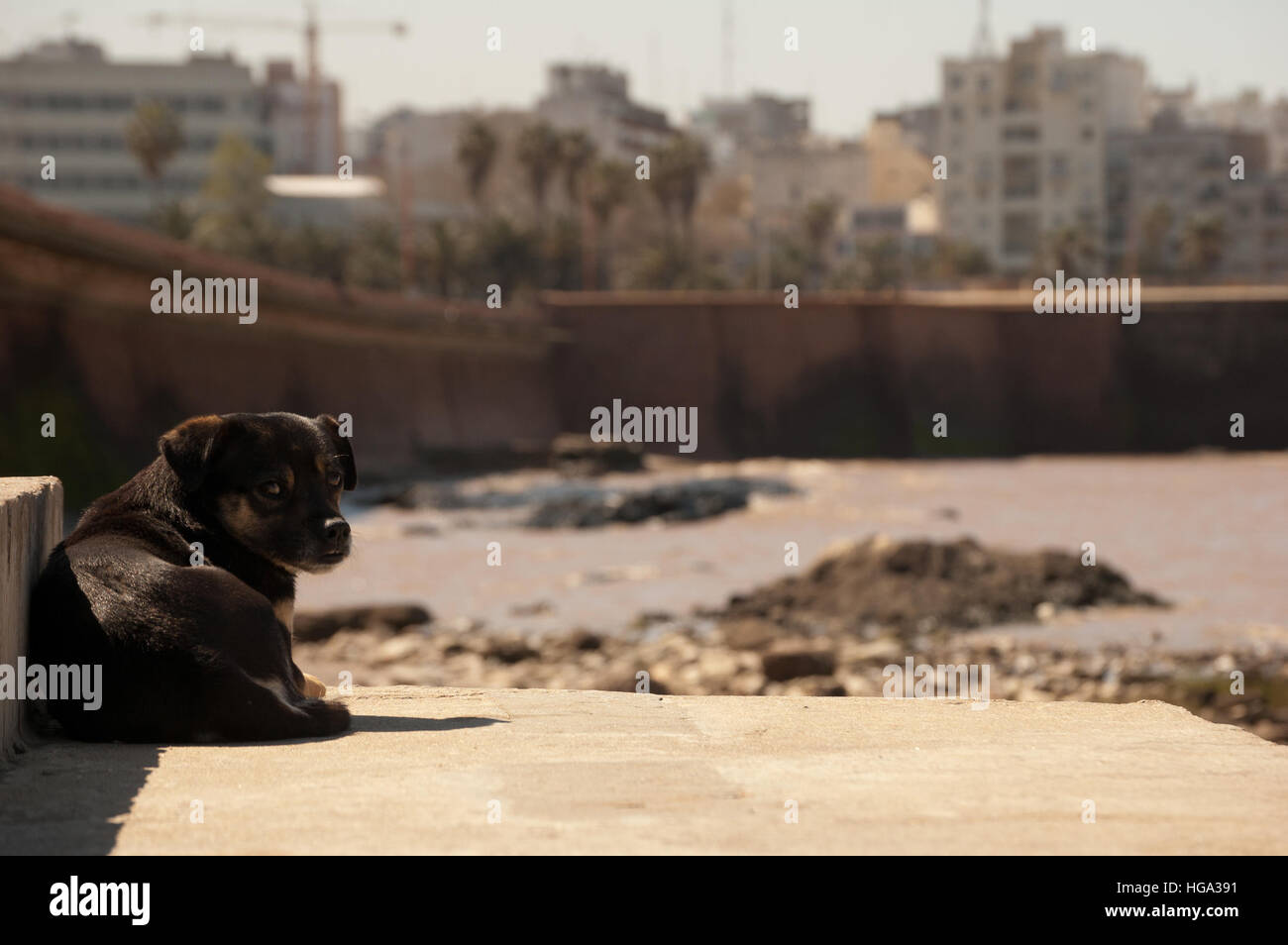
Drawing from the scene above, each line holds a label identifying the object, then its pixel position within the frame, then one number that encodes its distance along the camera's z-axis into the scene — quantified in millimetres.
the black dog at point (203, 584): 5086
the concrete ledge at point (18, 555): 5059
